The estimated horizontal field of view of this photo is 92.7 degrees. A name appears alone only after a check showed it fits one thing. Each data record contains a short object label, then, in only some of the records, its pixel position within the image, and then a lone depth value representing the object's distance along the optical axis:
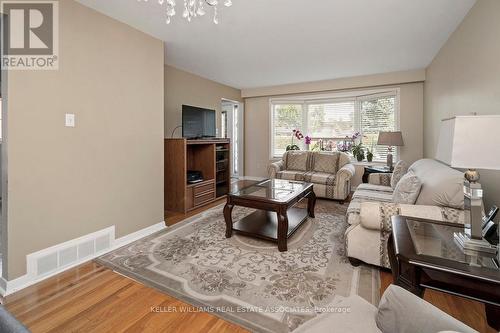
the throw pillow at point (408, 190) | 2.10
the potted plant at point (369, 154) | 4.99
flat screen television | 3.78
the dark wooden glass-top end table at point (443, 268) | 0.97
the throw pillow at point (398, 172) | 3.23
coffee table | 2.40
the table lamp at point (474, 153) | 1.10
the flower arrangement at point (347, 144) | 5.22
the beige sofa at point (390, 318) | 0.68
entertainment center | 3.61
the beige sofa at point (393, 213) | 1.85
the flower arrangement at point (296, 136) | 5.70
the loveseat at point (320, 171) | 4.14
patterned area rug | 1.62
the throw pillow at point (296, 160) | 4.92
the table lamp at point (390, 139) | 4.22
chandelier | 1.46
